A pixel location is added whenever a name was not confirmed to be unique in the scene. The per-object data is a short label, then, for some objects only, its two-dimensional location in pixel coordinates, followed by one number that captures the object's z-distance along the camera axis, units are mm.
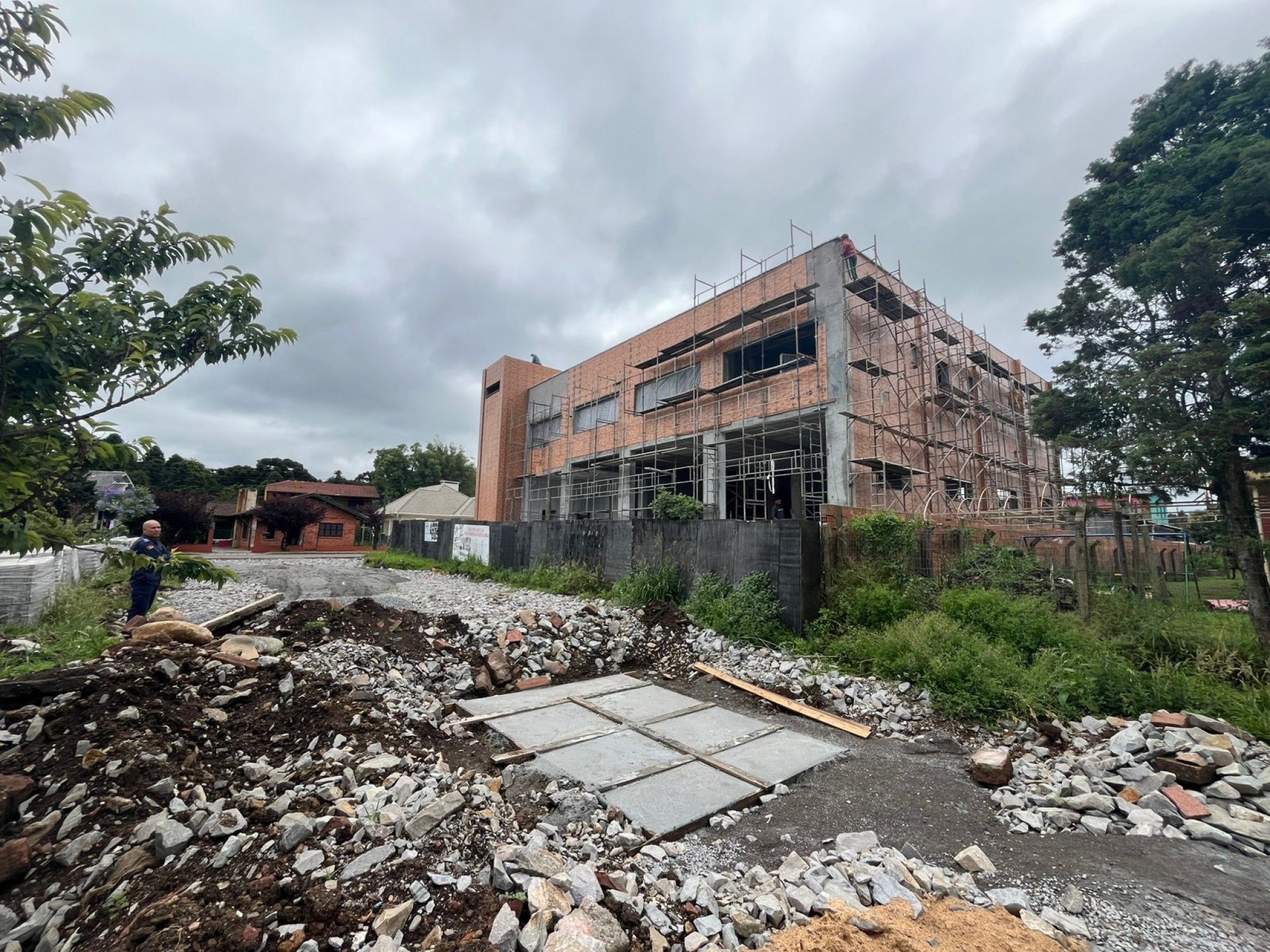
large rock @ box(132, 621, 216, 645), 5078
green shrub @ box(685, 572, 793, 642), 7230
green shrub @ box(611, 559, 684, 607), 9188
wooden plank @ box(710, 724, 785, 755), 4355
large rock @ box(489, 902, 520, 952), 2027
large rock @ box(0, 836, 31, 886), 2352
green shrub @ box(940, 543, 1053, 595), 6949
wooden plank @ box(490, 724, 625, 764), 3902
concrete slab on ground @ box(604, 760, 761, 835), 3195
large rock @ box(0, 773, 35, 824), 2650
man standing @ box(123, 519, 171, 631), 6121
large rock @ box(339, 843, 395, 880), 2412
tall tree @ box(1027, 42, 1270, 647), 5801
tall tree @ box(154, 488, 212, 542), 25297
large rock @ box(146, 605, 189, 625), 6156
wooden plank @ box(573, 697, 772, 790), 3715
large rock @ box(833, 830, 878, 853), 2842
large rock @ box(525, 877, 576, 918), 2213
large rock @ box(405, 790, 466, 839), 2752
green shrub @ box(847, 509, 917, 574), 7477
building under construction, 11688
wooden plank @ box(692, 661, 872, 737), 4762
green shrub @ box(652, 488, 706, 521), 10312
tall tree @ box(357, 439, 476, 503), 45312
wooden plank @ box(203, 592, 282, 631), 6148
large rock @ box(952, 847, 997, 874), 2680
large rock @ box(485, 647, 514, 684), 5879
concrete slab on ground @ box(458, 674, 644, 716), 5145
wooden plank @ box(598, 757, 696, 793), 3577
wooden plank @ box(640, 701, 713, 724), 5016
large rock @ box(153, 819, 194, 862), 2527
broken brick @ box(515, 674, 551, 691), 5918
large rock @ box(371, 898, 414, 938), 2100
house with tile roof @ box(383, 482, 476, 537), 33344
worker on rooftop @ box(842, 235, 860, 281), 11648
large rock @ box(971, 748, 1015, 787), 3678
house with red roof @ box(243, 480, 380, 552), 31328
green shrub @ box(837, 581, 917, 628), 6844
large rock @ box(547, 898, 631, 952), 2062
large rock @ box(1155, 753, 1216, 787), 3387
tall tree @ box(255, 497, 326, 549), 29750
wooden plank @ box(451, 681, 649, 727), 4648
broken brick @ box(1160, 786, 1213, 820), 3115
